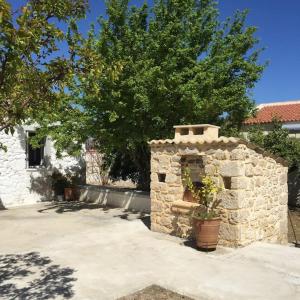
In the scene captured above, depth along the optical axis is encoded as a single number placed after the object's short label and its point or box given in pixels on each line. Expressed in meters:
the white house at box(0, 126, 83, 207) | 15.95
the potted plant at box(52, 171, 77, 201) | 17.62
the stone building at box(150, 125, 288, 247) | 8.75
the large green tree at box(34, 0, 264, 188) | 11.95
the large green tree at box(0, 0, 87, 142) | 3.69
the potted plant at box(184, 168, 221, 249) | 8.50
